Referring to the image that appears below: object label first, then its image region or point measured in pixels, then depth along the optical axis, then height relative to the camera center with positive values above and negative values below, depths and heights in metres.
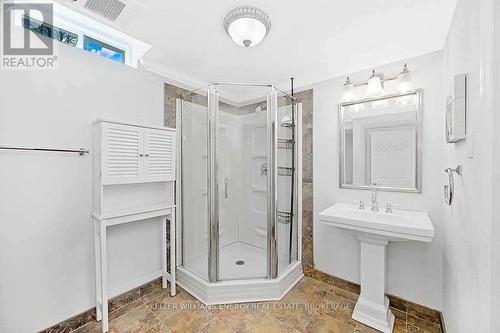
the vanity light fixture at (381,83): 1.90 +0.75
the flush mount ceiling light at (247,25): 1.43 +0.95
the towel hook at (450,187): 1.31 -0.14
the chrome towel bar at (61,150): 1.39 +0.11
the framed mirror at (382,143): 1.90 +0.21
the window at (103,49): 1.74 +0.97
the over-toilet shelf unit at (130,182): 1.66 -0.14
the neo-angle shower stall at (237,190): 2.09 -0.27
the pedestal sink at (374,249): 1.65 -0.69
